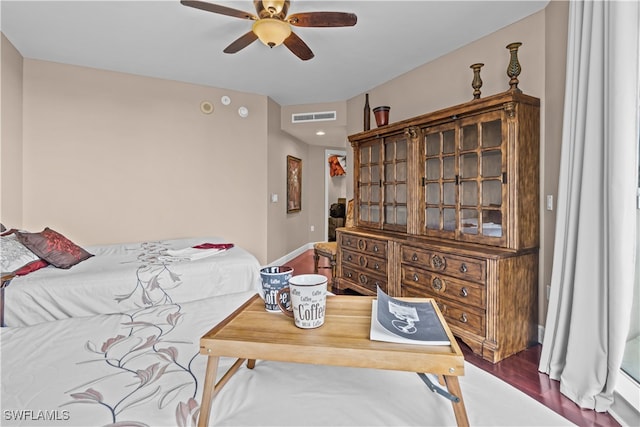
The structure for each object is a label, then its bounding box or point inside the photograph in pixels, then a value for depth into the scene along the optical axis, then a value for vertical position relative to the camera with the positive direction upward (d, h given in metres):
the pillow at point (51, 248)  2.12 -0.33
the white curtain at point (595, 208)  1.51 -0.03
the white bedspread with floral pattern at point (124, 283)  1.64 -0.48
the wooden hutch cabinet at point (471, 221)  2.18 -0.15
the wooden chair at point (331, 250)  3.89 -0.61
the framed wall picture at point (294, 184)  5.56 +0.30
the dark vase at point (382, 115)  3.33 +0.90
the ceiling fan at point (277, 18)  2.01 +1.17
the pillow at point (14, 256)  1.87 -0.34
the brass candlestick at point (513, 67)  2.22 +0.94
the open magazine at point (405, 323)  0.83 -0.35
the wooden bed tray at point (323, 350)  0.74 -0.36
